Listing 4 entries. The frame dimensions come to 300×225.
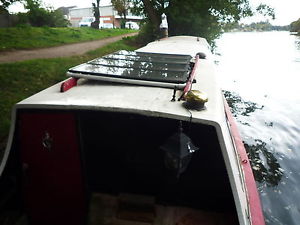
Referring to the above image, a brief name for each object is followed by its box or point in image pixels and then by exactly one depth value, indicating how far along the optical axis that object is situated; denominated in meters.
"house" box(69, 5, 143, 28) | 56.72
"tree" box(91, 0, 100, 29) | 25.96
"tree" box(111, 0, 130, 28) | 32.64
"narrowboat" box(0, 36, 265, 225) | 2.37
